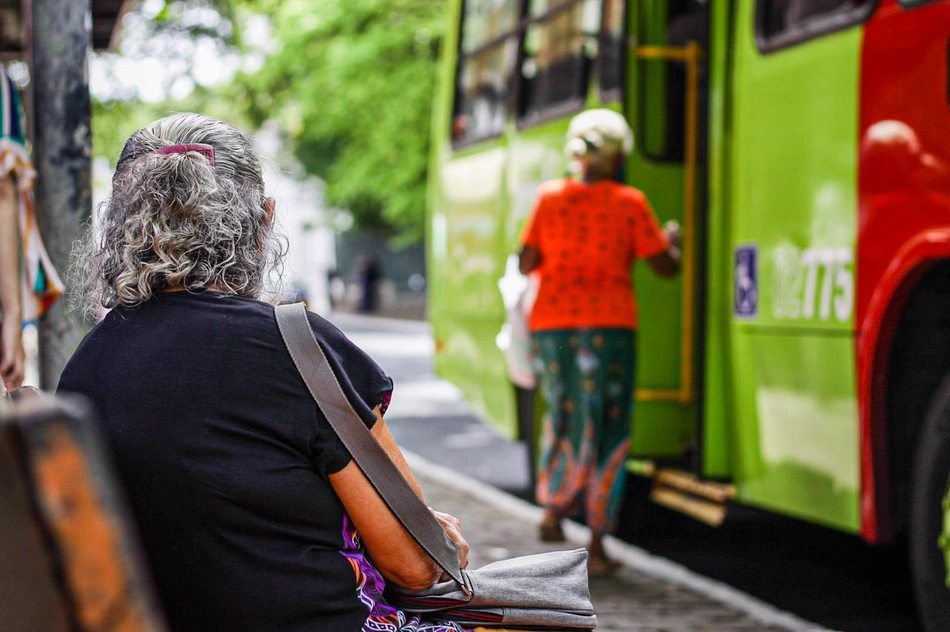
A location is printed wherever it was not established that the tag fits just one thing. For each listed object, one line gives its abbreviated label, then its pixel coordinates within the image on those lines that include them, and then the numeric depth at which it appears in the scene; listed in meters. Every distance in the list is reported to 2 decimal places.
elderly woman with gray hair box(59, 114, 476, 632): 2.11
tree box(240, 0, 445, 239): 26.30
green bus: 4.16
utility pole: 3.71
